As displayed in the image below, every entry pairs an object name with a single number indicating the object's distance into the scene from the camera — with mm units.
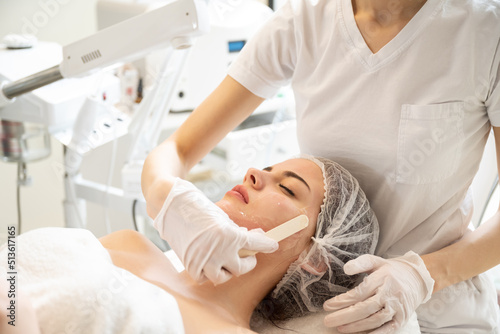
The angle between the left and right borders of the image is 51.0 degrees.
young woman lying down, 1054
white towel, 961
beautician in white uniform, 1130
